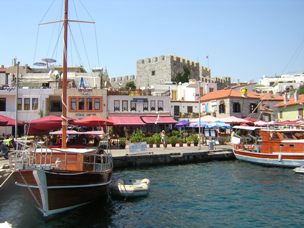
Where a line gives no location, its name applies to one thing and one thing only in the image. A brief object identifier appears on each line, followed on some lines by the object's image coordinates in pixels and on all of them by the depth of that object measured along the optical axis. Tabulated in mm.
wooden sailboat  16531
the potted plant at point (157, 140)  41406
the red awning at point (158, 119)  49919
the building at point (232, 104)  56250
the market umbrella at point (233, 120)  46638
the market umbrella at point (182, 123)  49466
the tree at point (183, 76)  89375
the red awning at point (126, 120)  47425
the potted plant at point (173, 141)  42000
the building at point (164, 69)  89750
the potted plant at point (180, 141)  42544
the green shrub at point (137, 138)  40469
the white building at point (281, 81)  91438
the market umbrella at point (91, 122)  34197
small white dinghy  21281
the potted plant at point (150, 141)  41100
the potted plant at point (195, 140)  42781
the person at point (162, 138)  40938
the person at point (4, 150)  28753
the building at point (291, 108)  53094
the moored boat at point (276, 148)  32219
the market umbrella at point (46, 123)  30094
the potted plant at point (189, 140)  42844
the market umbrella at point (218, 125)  43753
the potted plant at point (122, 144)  39219
